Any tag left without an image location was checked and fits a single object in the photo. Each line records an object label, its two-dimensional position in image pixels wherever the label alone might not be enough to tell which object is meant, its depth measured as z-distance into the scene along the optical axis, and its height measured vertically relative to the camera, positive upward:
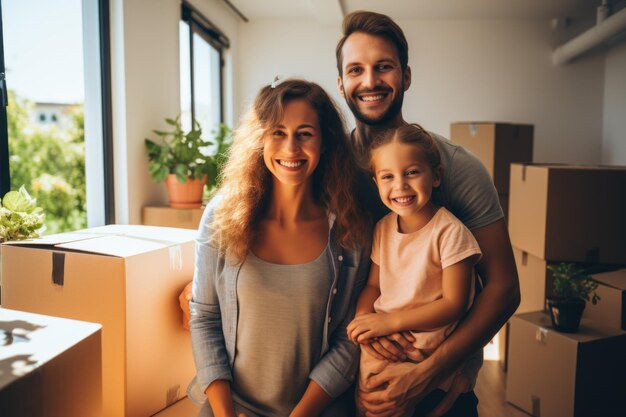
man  1.34 -0.12
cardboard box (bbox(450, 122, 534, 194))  5.07 +0.24
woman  1.42 -0.30
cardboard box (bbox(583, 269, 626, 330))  2.54 -0.63
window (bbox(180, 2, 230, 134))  4.41 +0.93
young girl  1.32 -0.23
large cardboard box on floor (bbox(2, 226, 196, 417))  1.67 -0.41
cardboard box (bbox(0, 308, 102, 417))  0.90 -0.36
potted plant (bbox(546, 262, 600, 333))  2.48 -0.60
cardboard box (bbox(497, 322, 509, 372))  3.16 -1.06
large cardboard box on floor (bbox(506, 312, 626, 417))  2.37 -0.92
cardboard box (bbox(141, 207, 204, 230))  3.46 -0.32
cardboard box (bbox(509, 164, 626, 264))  2.77 -0.23
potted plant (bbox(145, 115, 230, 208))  3.49 +0.01
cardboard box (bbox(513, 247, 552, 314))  2.94 -0.62
